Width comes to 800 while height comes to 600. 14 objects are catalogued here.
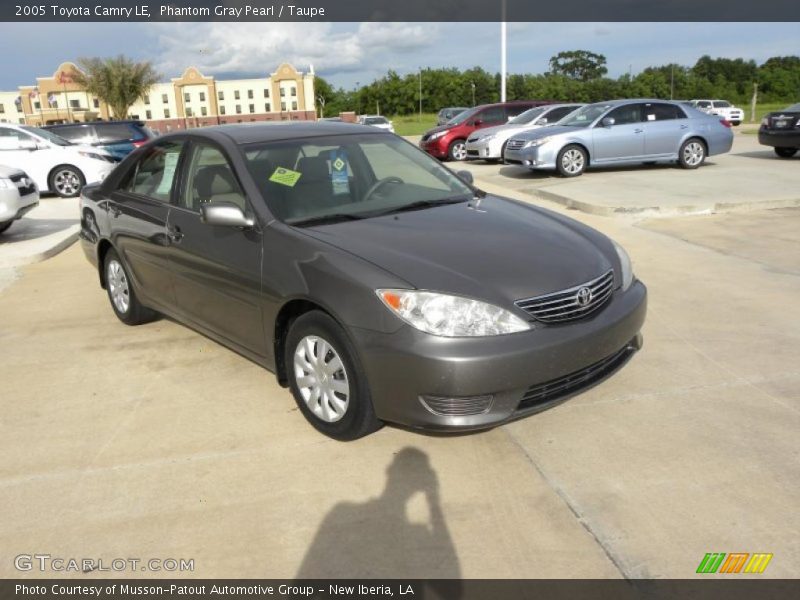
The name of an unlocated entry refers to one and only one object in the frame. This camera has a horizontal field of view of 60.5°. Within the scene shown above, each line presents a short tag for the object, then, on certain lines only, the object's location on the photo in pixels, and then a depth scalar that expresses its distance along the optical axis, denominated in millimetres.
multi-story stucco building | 98625
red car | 20562
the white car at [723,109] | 38012
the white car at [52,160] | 14344
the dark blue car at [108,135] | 17516
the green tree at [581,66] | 116625
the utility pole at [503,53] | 33188
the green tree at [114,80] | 65875
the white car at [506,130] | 18156
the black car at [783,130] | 16141
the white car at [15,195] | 9188
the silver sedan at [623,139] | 14492
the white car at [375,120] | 36156
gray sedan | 3117
